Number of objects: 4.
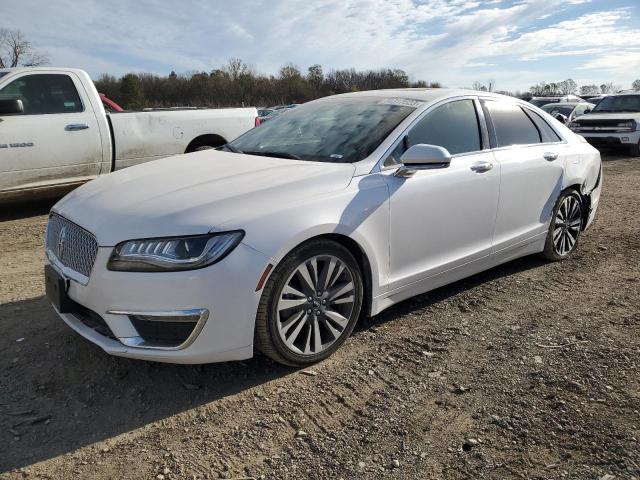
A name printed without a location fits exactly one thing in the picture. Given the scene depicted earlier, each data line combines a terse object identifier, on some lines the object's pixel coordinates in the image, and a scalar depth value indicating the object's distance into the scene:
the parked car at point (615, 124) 14.39
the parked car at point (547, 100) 24.27
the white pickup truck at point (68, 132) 6.56
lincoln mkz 2.70
